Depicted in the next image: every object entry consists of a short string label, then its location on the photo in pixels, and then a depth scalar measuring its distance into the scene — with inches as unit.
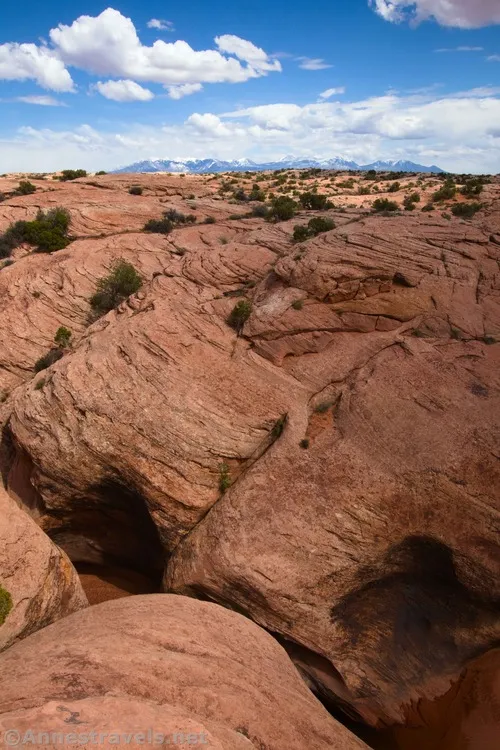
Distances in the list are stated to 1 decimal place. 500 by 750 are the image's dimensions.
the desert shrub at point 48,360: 856.9
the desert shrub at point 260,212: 1182.9
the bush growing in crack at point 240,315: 739.4
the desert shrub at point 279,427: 633.2
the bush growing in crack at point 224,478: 622.8
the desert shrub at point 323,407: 636.7
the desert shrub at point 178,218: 1217.4
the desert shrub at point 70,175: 1660.9
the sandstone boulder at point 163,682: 279.1
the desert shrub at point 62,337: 901.2
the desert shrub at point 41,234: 1079.0
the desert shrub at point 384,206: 1127.6
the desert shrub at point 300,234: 920.9
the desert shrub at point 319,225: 935.0
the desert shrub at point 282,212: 1124.5
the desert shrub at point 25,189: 1370.6
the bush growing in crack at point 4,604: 453.1
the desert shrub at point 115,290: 946.1
